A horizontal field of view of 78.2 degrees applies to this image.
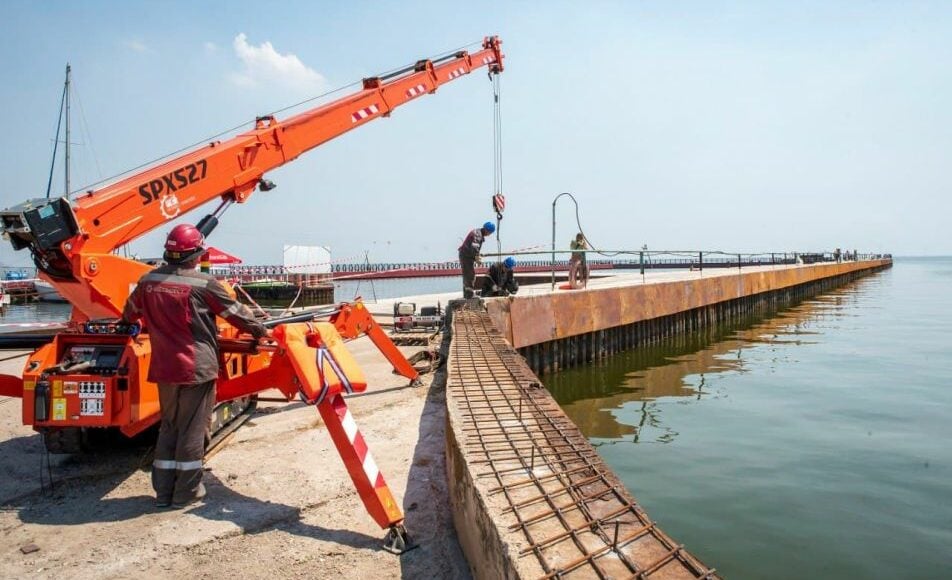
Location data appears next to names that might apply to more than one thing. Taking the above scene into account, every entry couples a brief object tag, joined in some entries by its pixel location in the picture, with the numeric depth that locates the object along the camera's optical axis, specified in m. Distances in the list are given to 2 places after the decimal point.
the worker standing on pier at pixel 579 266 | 14.92
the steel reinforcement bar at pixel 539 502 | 2.41
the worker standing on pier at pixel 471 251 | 10.94
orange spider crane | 3.99
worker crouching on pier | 12.03
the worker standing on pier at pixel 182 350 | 4.07
